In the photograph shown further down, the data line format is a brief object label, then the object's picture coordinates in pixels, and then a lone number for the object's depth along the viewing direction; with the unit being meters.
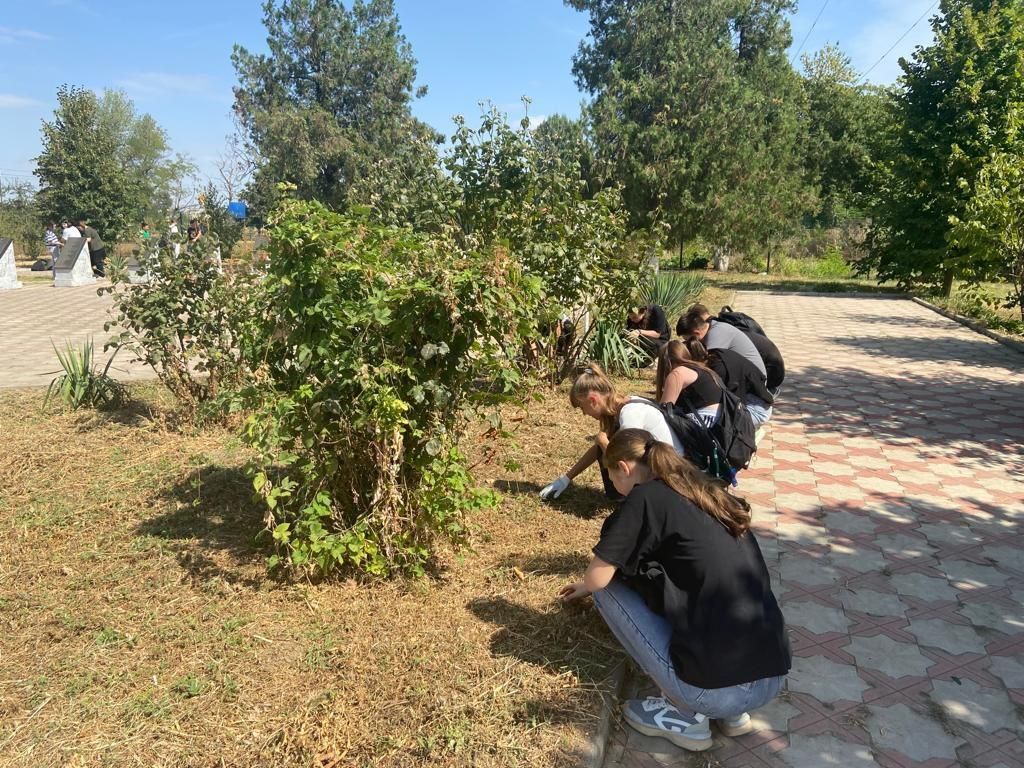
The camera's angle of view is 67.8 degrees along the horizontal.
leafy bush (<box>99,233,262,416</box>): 5.48
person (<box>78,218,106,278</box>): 19.17
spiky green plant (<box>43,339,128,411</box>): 6.32
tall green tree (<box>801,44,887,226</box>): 28.25
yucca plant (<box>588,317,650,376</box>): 8.29
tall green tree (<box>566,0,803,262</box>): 20.00
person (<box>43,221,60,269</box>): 18.14
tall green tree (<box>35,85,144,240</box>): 28.14
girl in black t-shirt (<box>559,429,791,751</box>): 2.51
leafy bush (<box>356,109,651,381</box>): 6.83
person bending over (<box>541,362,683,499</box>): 3.91
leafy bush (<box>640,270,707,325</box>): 10.64
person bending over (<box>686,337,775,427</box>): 5.18
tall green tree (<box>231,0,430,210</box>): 34.76
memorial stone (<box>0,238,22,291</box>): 16.62
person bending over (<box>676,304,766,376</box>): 5.30
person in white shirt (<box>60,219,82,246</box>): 19.33
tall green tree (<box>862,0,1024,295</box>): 16.86
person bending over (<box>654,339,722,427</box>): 4.55
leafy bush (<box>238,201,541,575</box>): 3.15
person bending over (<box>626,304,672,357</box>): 8.41
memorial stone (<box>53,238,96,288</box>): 17.44
